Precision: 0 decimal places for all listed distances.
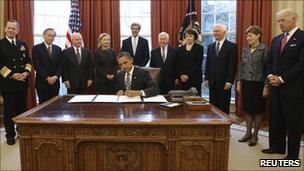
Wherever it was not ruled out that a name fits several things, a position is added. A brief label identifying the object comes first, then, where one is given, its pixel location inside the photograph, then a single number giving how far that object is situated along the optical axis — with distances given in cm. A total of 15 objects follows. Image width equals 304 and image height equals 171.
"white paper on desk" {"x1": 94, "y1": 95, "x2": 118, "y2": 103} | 286
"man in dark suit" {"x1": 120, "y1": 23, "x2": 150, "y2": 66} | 489
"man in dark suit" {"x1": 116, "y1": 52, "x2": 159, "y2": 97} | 320
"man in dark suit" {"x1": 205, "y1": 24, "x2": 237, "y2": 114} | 400
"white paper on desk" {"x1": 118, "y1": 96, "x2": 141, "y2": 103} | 285
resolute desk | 221
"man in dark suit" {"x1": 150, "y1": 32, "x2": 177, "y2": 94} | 442
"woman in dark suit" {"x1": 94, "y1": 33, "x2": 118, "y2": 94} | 440
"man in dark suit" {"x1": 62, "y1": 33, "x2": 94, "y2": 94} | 433
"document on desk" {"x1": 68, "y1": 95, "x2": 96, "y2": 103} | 288
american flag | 522
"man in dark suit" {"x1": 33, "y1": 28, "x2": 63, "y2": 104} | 423
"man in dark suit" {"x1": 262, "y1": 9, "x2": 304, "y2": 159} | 314
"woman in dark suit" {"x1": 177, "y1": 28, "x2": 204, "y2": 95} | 427
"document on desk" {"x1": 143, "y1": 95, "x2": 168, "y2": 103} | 289
